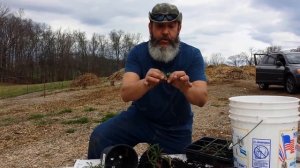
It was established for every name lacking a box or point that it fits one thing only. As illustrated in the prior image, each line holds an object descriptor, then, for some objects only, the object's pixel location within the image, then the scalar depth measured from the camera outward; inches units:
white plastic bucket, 51.4
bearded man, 75.4
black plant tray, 60.5
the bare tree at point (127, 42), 1543.4
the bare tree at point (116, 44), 1515.3
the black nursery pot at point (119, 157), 60.4
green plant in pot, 60.7
